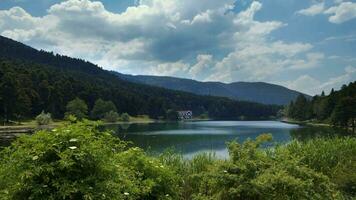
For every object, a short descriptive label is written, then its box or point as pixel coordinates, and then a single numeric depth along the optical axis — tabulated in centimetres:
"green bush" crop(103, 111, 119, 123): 15350
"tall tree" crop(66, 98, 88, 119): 13225
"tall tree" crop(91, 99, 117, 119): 15412
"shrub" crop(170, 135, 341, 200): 959
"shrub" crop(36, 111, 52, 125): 10662
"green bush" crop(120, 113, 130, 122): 16421
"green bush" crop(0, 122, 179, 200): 666
